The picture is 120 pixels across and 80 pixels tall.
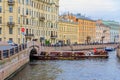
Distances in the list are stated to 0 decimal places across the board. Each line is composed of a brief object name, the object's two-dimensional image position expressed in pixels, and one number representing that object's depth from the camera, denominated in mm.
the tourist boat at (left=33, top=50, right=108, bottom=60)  49025
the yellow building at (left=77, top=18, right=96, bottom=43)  101906
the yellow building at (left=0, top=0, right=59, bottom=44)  59424
